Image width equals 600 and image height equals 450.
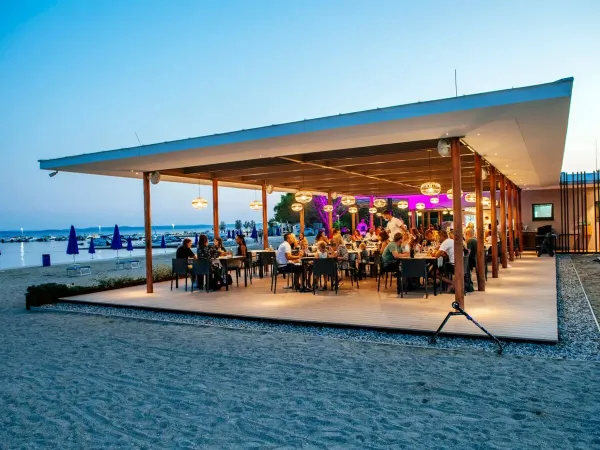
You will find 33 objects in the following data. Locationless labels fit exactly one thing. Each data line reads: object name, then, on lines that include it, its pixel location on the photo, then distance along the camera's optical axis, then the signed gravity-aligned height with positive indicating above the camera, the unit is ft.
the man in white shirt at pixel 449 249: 29.89 -1.77
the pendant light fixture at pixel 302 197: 44.62 +3.19
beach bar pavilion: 19.66 +4.96
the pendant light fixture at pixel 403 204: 69.28 +3.27
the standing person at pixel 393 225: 41.96 -0.03
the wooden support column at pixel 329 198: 64.44 +4.29
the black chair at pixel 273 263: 32.94 -2.94
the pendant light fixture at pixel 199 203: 42.01 +2.72
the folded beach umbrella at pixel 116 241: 64.39 -1.07
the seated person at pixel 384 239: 33.24 -1.06
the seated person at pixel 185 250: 35.91 -1.53
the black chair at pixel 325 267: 29.78 -2.73
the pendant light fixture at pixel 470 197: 67.95 +4.01
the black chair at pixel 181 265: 34.68 -2.66
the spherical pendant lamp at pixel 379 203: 60.32 +3.10
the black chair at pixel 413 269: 27.94 -2.89
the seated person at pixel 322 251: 31.71 -1.75
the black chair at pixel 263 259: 39.65 -2.74
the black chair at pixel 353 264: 35.42 -3.16
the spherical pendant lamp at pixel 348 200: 58.82 +3.52
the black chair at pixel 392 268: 31.20 -3.12
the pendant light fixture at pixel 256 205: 54.65 +3.04
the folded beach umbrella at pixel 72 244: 58.44 -1.19
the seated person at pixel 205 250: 33.76 -1.50
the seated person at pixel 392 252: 31.12 -2.00
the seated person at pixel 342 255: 32.49 -2.15
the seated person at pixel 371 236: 52.49 -1.29
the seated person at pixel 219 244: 39.05 -1.24
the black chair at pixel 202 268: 32.94 -2.81
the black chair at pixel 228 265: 35.47 -2.89
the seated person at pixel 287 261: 32.91 -2.48
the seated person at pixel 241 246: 40.67 -1.56
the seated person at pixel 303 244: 38.49 -1.49
